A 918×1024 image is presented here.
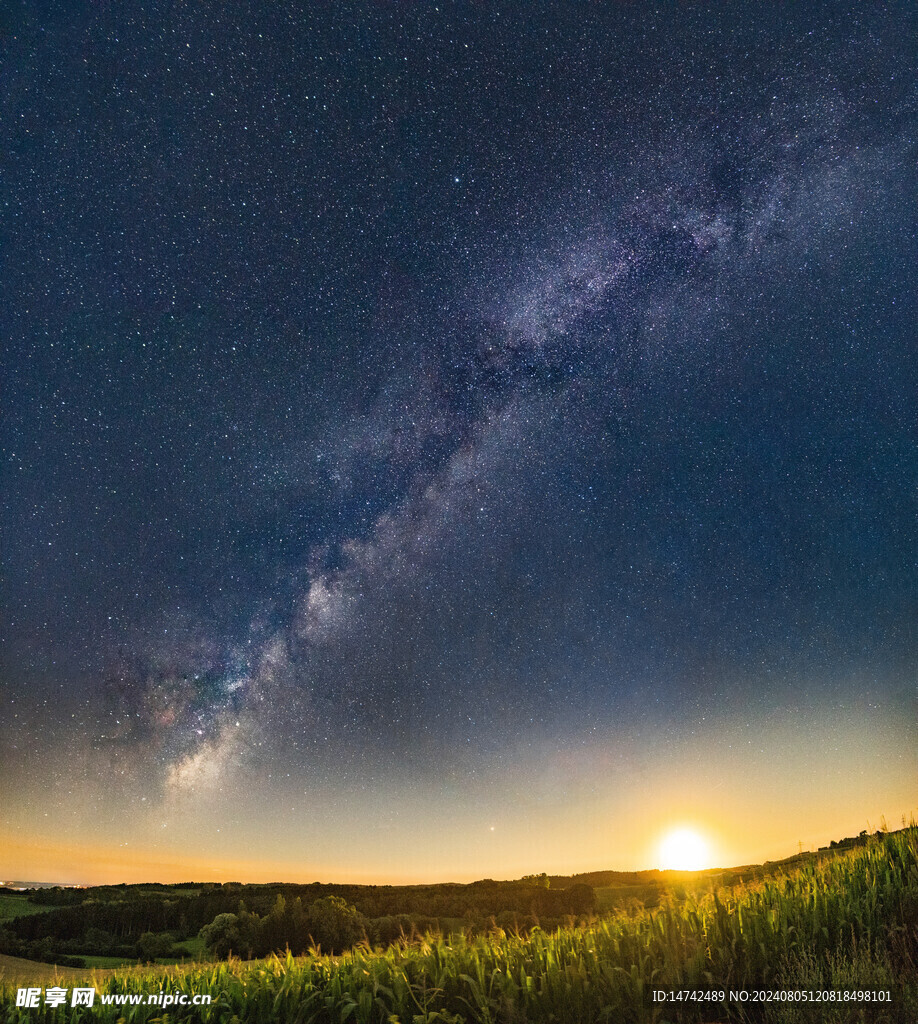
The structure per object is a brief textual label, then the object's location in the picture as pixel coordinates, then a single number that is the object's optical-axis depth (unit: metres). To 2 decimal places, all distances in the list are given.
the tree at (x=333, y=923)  37.38
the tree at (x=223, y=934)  36.15
